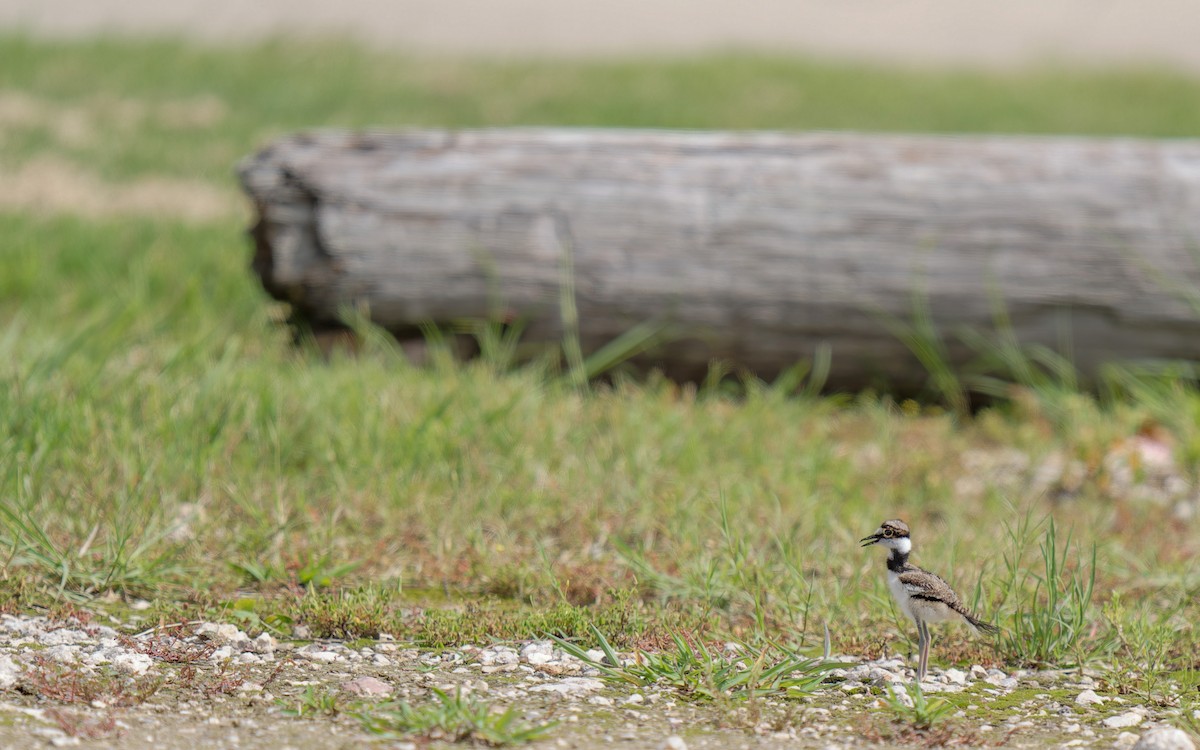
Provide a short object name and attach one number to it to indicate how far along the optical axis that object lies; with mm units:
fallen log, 10453
